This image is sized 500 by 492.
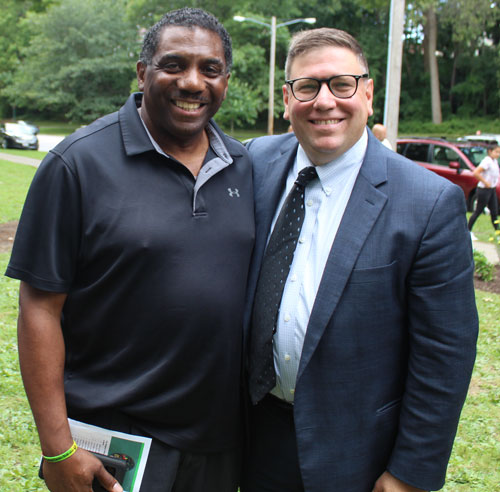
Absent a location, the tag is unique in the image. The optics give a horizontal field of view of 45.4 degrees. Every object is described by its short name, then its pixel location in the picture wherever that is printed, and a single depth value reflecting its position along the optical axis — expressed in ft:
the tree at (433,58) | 119.11
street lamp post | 85.61
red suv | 45.44
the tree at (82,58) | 139.33
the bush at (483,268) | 27.55
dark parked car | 84.07
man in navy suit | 6.59
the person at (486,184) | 37.47
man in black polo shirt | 6.40
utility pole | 31.94
